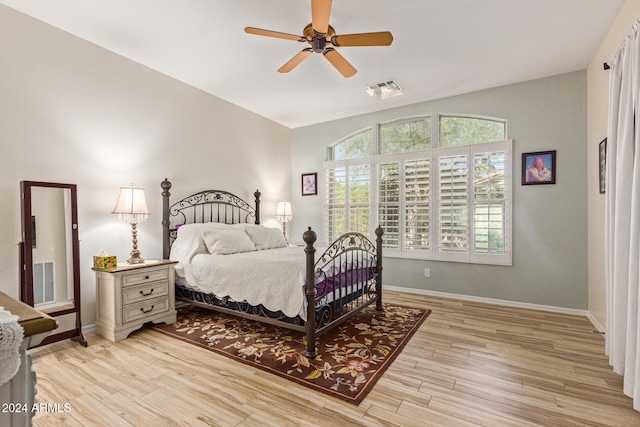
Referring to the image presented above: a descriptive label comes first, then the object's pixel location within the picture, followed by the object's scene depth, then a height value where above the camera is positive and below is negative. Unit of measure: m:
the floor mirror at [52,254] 2.64 -0.38
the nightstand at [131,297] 2.92 -0.88
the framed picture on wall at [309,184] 5.71 +0.50
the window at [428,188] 4.09 +0.31
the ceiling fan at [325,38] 2.22 +1.41
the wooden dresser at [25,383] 0.79 -0.46
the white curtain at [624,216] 1.94 -0.07
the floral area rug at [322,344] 2.27 -1.27
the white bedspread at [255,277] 2.64 -0.65
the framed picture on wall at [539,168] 3.76 +0.50
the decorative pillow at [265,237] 4.16 -0.39
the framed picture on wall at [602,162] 2.99 +0.45
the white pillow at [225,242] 3.55 -0.38
